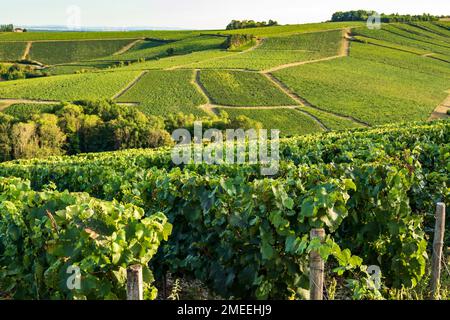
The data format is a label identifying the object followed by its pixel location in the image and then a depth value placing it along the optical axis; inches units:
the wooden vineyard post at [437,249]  214.7
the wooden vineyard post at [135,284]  151.8
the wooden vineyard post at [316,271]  171.6
